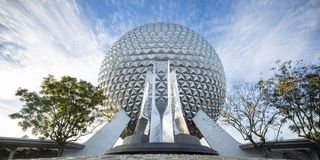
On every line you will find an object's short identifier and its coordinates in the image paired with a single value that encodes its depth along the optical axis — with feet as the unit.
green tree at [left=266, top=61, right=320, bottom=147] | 44.32
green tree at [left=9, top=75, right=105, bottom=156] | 50.47
